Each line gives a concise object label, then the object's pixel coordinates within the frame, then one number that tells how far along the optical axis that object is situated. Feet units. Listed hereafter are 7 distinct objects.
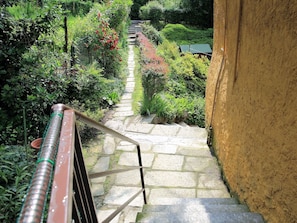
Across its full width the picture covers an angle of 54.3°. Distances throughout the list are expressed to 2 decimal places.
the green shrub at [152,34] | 48.26
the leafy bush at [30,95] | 12.29
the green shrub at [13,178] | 6.62
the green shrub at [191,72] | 32.65
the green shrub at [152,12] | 64.95
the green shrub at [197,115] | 24.41
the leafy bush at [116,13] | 34.09
